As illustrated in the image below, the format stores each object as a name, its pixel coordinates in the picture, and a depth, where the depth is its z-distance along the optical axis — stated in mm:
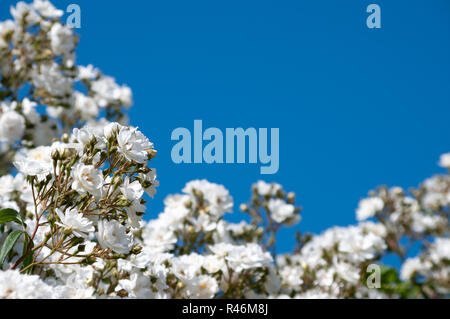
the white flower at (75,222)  1503
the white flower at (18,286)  1269
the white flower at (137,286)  2182
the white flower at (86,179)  1522
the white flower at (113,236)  1525
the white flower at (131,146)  1586
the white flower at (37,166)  1720
